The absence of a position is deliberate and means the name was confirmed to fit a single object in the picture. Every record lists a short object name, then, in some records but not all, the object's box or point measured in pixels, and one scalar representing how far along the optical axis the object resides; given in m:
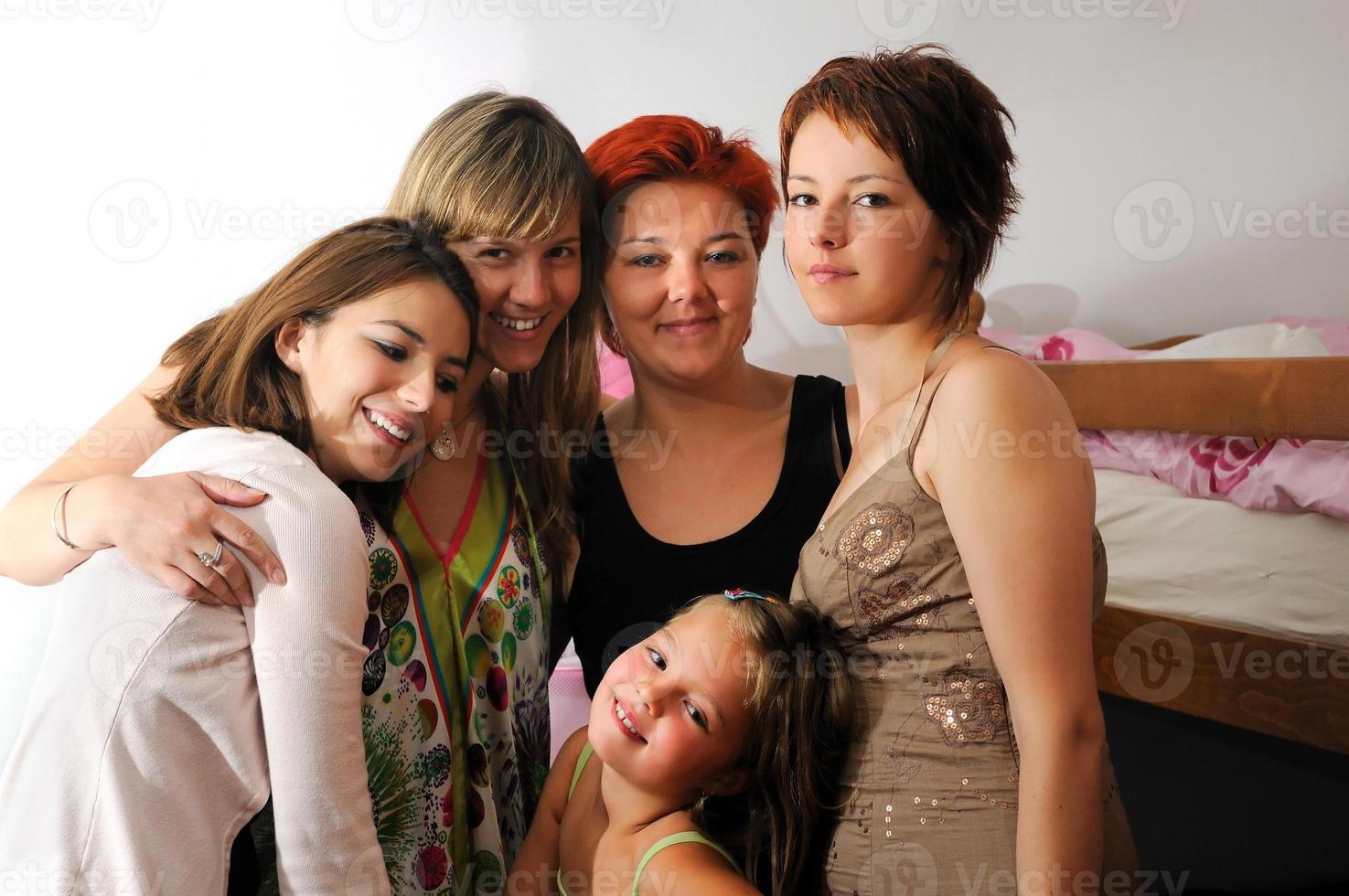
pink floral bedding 1.77
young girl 1.20
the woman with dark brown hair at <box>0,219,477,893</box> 1.01
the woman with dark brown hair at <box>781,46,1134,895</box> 1.00
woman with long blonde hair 1.32
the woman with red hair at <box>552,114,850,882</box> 1.57
